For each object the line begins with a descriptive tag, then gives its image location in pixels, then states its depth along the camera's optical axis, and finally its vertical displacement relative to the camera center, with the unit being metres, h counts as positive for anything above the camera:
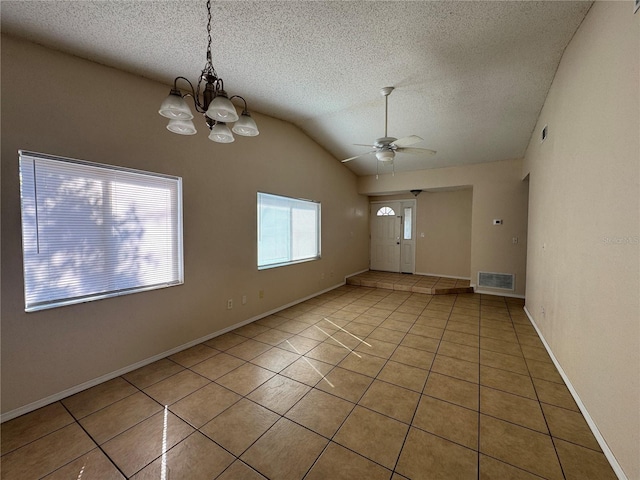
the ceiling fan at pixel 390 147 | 3.01 +1.05
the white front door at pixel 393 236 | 7.12 -0.15
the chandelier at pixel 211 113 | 1.45 +0.72
